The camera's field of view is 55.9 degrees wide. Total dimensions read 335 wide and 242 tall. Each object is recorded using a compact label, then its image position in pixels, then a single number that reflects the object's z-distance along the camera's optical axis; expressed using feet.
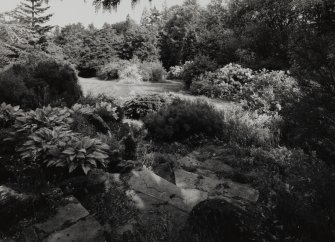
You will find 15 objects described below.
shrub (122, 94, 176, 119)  29.94
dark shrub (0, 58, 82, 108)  26.43
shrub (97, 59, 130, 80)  56.08
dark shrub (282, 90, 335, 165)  12.87
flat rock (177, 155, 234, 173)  20.76
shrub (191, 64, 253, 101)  41.11
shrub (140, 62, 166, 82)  56.70
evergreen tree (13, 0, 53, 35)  95.83
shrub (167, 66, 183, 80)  64.64
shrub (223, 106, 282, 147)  24.94
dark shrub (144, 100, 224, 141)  25.42
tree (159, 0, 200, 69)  76.28
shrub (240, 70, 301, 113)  32.27
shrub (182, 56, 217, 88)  47.93
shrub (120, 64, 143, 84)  52.09
